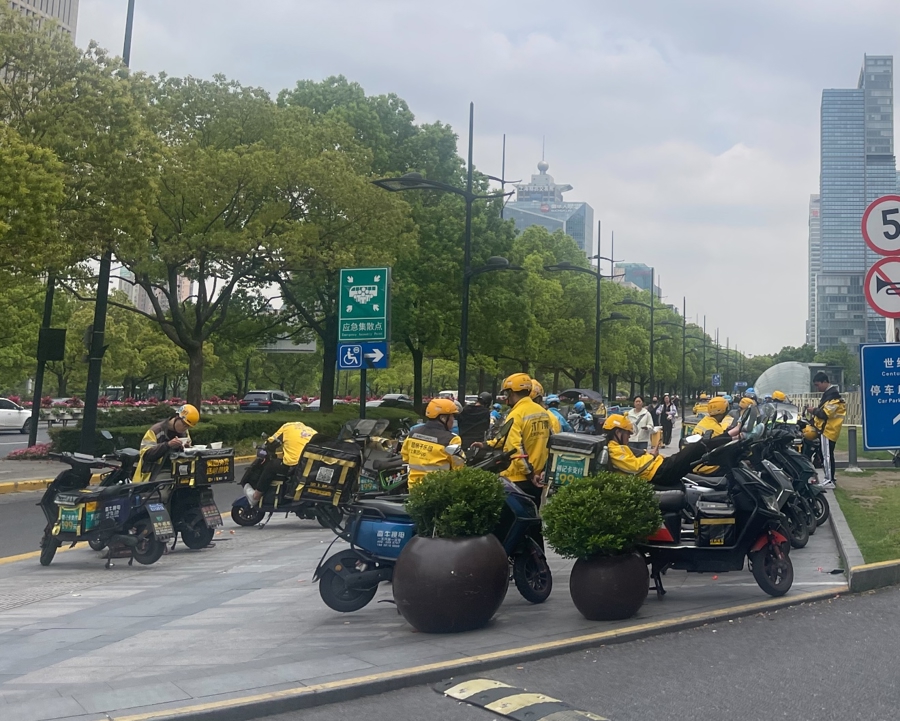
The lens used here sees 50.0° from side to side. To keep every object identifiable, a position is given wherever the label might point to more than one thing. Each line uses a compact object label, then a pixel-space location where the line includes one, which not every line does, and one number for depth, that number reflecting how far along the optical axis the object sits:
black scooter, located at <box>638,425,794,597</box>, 7.78
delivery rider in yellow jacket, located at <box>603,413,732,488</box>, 8.08
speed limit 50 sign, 8.90
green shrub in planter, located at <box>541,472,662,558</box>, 6.98
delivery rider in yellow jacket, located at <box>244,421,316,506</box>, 12.22
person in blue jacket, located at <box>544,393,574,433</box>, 15.79
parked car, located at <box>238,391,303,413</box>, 48.12
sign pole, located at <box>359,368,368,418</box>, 18.96
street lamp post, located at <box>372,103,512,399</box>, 23.80
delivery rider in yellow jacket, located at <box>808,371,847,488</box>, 13.98
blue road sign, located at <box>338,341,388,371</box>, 18.08
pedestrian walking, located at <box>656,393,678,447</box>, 31.40
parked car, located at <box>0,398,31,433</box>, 40.16
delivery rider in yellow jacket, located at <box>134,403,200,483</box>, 10.51
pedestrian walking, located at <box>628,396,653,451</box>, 19.14
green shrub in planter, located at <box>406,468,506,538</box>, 6.96
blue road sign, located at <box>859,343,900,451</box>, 8.94
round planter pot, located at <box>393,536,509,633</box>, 6.72
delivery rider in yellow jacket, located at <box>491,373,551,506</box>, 8.30
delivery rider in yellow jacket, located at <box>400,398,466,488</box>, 8.04
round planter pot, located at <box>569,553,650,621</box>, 7.05
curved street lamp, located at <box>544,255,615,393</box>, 39.06
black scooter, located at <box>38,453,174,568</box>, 9.98
